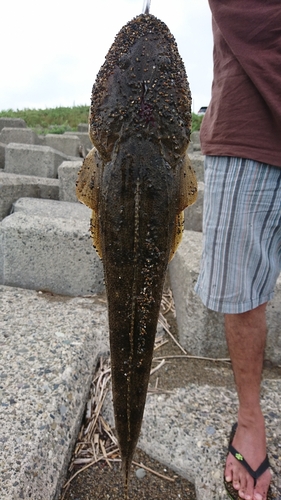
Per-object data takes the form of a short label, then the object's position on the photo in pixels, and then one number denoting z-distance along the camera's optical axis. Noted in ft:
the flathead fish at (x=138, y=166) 2.75
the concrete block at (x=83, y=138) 31.68
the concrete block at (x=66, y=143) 27.66
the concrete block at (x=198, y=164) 14.94
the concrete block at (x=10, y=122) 34.99
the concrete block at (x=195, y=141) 33.23
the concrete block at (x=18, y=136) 26.71
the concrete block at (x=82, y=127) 37.38
